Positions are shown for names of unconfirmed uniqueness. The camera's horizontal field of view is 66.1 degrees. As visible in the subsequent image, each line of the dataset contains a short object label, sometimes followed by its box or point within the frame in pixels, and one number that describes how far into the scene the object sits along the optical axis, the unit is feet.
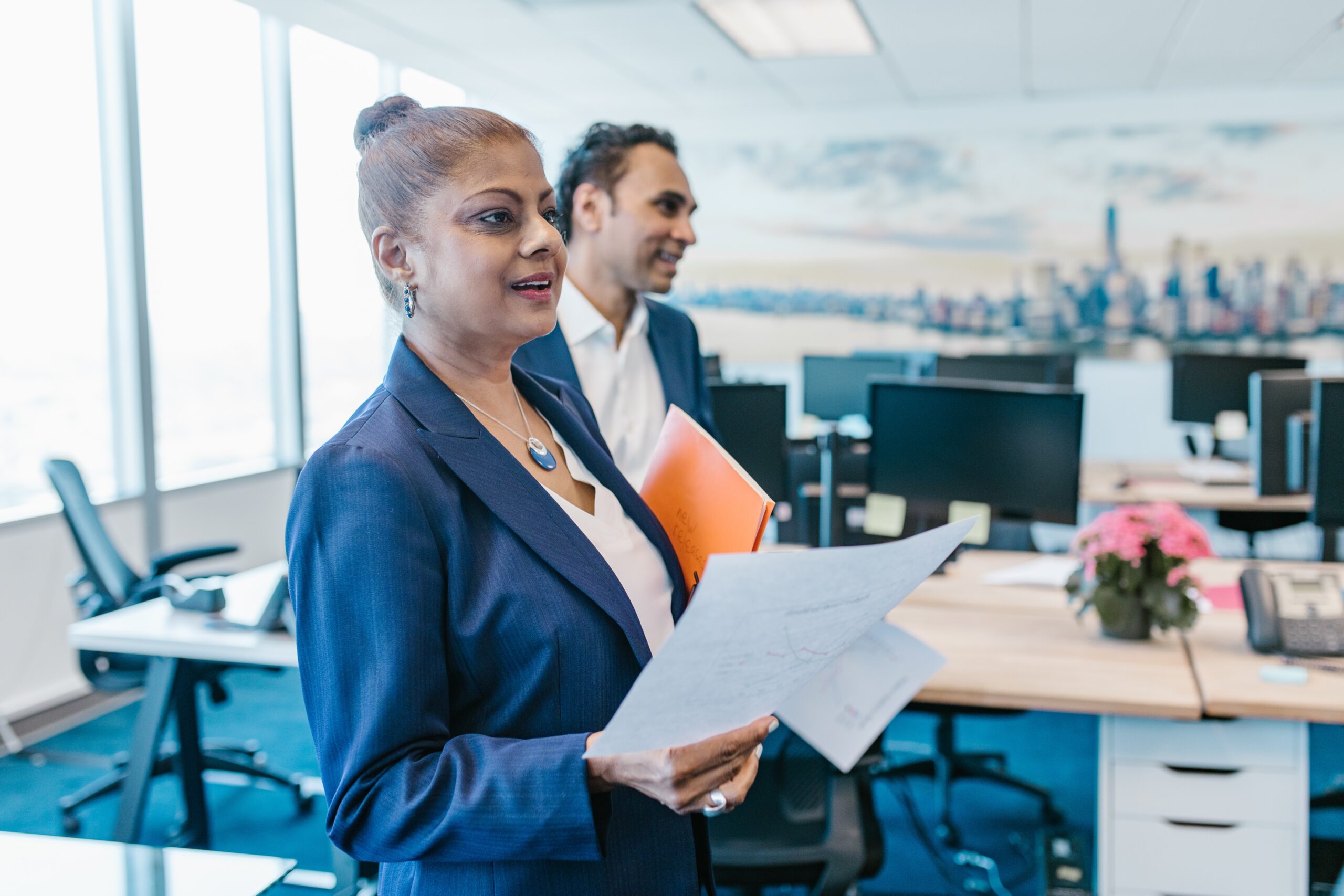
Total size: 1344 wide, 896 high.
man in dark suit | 6.40
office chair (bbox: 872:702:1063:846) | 9.49
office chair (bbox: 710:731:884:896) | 5.75
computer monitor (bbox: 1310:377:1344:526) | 8.04
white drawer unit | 6.03
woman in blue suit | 2.77
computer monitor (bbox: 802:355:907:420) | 16.48
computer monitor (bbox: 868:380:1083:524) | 8.33
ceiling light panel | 15.07
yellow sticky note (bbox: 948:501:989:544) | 8.54
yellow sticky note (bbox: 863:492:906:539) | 8.83
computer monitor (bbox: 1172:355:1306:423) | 15.62
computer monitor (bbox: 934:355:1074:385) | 15.05
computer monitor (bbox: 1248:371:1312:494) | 10.18
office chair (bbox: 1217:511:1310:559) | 15.58
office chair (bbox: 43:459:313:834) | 9.72
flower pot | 6.89
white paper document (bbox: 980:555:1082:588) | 8.68
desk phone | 6.60
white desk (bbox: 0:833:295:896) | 3.63
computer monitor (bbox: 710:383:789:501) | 10.71
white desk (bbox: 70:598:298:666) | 7.52
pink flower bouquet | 6.68
